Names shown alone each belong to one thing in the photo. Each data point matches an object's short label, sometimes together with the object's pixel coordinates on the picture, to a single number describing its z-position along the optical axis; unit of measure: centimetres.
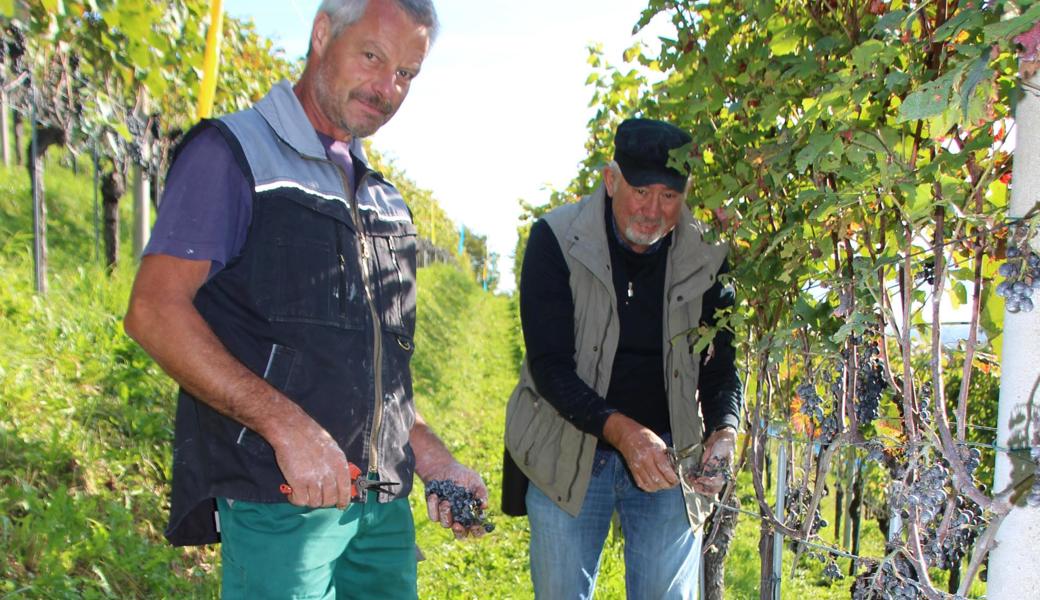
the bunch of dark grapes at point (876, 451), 178
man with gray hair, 164
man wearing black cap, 255
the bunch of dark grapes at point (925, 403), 185
